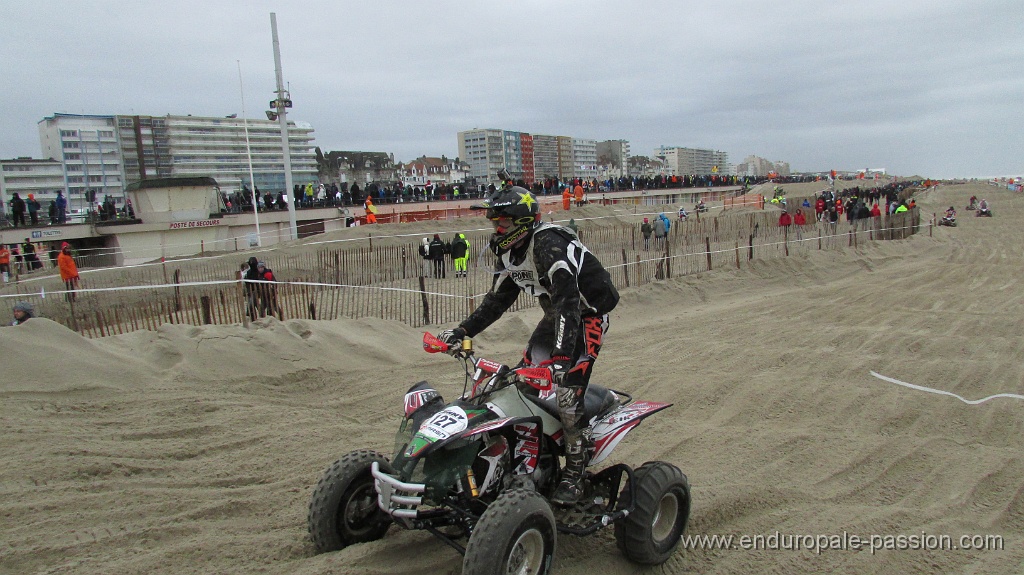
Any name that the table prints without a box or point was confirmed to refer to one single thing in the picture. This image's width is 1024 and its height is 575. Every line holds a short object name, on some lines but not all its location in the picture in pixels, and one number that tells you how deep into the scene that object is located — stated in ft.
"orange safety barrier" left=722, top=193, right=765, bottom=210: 129.05
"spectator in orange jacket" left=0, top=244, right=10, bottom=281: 57.26
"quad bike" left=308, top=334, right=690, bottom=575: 10.21
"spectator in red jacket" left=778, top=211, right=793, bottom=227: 74.25
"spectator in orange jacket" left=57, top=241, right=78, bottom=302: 42.57
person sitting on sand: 26.05
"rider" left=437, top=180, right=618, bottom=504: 11.93
